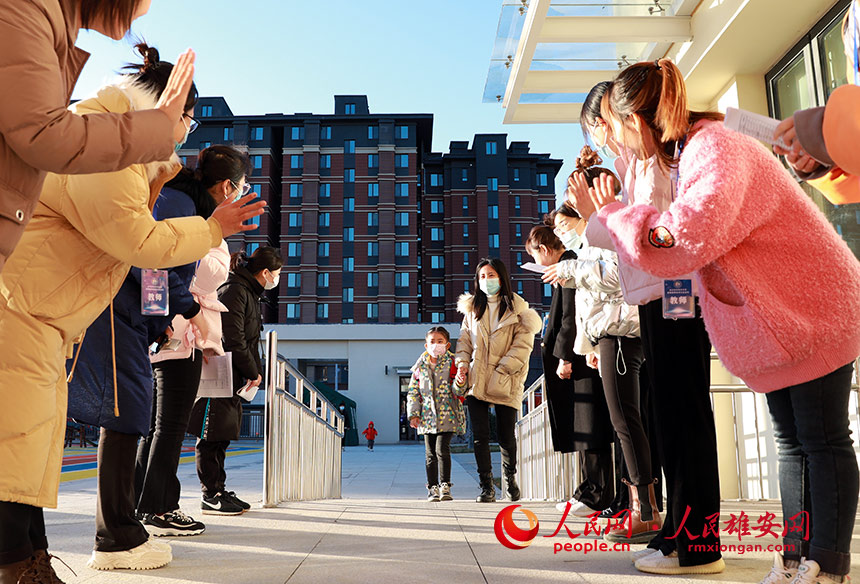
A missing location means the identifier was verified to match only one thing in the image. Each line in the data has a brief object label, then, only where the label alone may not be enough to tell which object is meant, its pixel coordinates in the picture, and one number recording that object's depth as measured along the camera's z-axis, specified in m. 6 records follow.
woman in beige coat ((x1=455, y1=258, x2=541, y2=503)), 5.98
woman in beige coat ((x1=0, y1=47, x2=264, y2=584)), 1.64
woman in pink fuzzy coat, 1.76
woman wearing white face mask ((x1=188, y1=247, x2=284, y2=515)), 4.30
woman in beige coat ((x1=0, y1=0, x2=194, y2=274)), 1.25
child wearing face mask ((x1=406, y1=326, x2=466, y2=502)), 6.37
